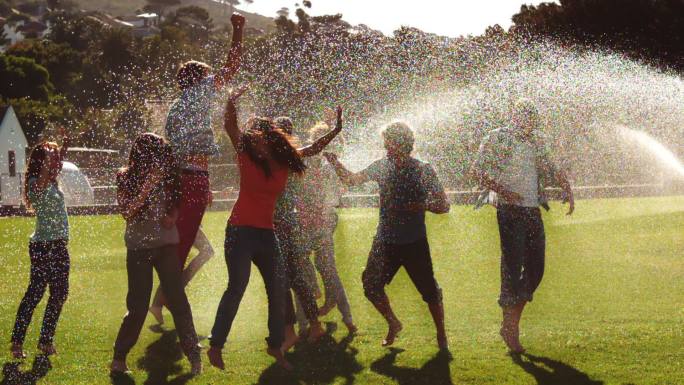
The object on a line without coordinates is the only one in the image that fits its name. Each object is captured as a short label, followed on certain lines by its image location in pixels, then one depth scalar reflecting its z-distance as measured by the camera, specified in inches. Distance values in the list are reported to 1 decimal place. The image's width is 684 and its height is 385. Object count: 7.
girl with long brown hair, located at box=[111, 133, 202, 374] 268.8
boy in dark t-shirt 305.4
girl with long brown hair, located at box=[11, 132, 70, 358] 303.7
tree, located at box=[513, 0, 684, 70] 1811.0
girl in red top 264.8
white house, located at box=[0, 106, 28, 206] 2312.3
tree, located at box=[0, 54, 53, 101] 3575.3
